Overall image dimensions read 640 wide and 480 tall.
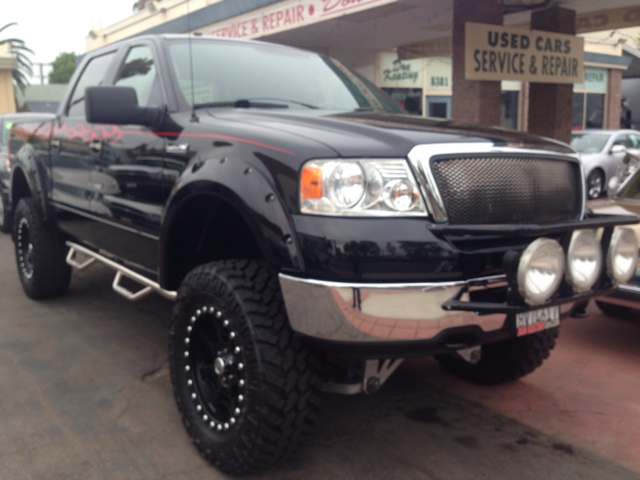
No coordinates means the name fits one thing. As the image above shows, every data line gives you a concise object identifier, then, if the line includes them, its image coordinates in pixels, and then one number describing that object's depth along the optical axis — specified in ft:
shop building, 36.96
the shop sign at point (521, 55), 33.19
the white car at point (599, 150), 46.21
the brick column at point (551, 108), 42.91
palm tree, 118.93
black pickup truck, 7.77
